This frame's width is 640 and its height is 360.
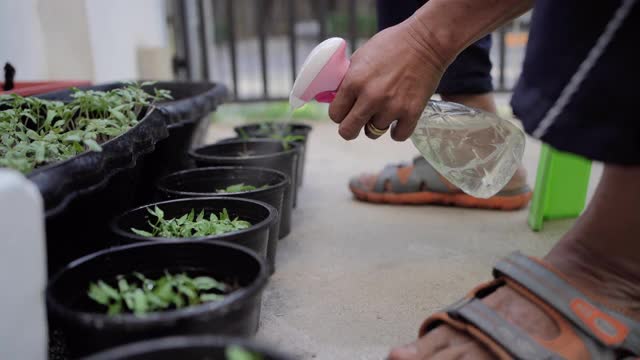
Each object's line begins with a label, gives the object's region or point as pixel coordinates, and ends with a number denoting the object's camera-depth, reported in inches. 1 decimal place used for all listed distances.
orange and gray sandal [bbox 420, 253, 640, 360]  26.7
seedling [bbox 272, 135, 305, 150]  58.3
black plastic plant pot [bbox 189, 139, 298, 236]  51.1
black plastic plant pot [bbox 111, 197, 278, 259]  31.8
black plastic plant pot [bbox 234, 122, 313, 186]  66.5
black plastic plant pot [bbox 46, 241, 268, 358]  21.6
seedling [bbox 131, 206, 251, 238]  33.6
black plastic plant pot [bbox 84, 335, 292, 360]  19.4
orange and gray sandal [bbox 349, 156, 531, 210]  57.2
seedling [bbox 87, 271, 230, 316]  24.9
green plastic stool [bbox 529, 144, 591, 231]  50.6
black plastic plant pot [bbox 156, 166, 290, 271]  43.0
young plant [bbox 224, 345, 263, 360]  18.1
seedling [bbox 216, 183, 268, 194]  45.1
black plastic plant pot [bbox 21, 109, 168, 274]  25.1
